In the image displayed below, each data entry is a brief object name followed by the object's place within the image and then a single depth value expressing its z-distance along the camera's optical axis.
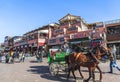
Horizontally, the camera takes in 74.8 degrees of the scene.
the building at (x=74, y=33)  13.21
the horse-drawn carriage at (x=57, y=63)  5.25
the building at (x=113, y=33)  12.36
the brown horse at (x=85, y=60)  3.91
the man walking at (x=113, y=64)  5.15
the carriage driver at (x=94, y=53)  3.86
